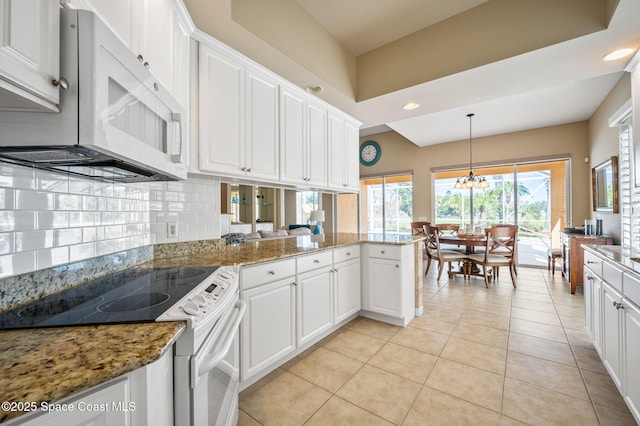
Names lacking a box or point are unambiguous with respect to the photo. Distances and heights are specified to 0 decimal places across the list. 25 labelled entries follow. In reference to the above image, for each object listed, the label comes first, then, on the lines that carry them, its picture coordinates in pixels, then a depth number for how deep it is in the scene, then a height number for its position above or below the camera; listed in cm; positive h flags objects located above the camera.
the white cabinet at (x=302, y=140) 239 +74
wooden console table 338 -58
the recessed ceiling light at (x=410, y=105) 279 +119
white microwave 73 +32
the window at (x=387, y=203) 649 +25
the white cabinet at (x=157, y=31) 101 +86
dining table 399 -47
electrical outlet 183 -11
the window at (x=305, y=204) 489 +19
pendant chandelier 448 +51
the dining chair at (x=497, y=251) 385 -61
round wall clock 666 +157
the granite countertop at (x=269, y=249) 164 -28
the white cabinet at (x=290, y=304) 162 -68
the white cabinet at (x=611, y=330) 144 -71
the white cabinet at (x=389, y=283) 250 -69
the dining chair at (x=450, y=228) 521 -32
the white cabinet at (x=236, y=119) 180 +74
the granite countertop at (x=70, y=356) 50 -33
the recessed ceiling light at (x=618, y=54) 189 +118
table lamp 374 -6
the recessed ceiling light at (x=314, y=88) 247 +122
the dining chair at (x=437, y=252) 412 -68
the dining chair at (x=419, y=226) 493 -26
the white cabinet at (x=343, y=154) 299 +73
